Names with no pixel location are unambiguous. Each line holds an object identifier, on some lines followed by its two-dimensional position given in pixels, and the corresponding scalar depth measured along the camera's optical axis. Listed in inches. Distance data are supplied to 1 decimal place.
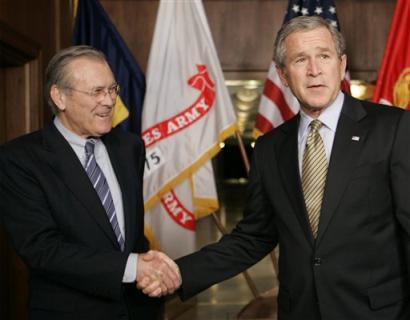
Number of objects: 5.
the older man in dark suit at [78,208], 94.0
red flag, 162.7
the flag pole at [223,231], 182.4
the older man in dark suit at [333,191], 85.1
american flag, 177.0
